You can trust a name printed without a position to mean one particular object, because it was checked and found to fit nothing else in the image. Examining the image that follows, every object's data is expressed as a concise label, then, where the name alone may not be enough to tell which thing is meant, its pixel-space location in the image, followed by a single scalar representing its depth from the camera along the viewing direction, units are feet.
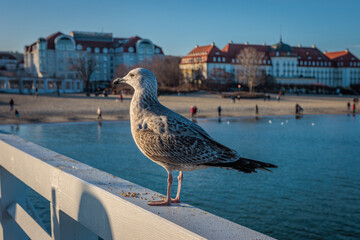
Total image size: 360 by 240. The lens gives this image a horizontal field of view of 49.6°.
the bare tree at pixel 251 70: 272.31
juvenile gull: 7.94
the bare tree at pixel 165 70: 258.16
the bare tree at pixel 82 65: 275.26
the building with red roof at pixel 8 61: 379.35
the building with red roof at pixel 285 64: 342.85
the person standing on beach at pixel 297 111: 159.02
